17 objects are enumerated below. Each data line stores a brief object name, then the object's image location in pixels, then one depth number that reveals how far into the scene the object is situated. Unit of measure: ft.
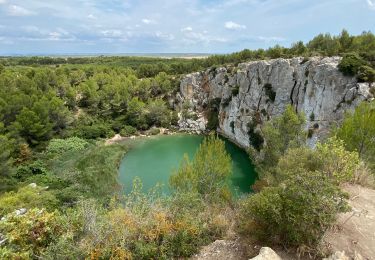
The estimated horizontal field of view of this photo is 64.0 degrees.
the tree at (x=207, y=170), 69.92
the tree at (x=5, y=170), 87.15
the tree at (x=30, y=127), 122.11
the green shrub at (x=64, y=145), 122.21
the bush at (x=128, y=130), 170.02
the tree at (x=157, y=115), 183.42
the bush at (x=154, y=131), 175.18
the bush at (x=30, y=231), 27.71
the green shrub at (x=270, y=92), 136.55
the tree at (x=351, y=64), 101.91
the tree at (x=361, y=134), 59.21
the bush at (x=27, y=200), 63.57
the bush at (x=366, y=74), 98.81
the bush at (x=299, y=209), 24.20
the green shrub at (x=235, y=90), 159.22
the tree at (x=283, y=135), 76.84
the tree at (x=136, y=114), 180.57
